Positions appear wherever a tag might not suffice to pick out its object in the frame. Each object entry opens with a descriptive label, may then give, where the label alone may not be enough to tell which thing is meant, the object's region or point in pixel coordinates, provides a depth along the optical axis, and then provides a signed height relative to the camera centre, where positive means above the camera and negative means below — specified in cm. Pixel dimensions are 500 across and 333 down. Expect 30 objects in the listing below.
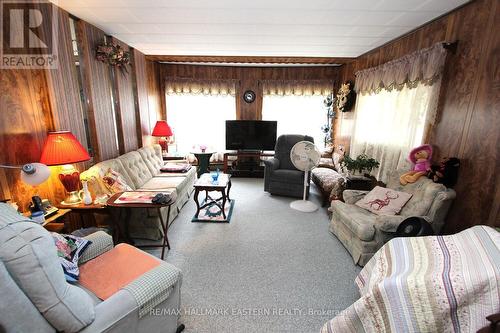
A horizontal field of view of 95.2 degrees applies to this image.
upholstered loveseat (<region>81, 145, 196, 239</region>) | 252 -91
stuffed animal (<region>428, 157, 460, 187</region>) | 214 -44
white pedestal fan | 331 -52
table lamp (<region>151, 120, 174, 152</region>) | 435 -25
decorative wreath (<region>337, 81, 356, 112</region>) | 424 +46
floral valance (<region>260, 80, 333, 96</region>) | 499 +72
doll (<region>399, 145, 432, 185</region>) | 243 -42
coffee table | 305 -89
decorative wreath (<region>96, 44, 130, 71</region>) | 280 +77
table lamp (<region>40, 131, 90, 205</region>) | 186 -33
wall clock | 514 +51
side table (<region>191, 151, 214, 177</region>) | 481 -88
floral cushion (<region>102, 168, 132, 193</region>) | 249 -73
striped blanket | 114 -86
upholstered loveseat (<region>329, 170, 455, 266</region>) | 209 -93
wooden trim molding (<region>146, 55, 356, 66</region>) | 421 +111
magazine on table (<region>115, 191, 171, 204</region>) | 219 -79
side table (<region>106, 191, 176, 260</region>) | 214 -104
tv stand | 502 -104
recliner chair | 391 -89
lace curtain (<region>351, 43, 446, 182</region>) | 242 +24
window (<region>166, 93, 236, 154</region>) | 510 -1
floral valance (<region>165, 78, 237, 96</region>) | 495 +67
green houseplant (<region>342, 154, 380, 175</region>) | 329 -59
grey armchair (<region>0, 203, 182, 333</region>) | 85 -75
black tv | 498 -33
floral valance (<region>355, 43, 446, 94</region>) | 230 +63
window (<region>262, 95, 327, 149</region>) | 513 +15
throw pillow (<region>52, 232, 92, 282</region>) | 132 -86
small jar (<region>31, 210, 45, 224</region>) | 174 -78
